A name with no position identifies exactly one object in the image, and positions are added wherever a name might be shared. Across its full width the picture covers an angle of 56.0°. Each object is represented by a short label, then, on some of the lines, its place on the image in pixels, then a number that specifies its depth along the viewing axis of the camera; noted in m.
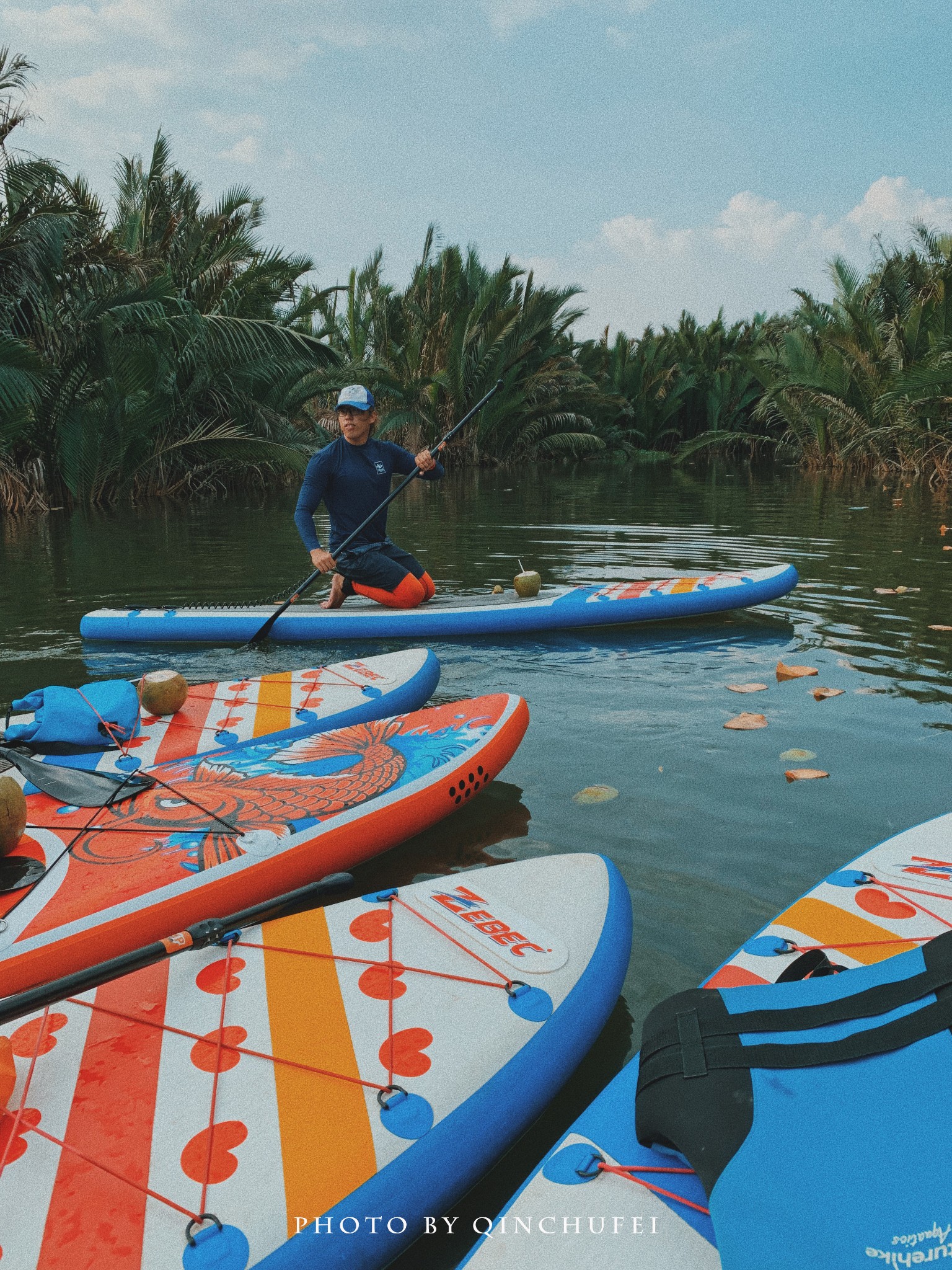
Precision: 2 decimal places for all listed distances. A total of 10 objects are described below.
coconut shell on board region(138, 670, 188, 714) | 4.10
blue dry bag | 3.64
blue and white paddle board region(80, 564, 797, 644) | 6.50
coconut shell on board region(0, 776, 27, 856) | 2.79
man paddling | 6.36
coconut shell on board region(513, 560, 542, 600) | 6.73
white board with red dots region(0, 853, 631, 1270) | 1.72
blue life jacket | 1.35
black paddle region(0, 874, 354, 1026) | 1.97
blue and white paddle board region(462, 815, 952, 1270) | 1.34
